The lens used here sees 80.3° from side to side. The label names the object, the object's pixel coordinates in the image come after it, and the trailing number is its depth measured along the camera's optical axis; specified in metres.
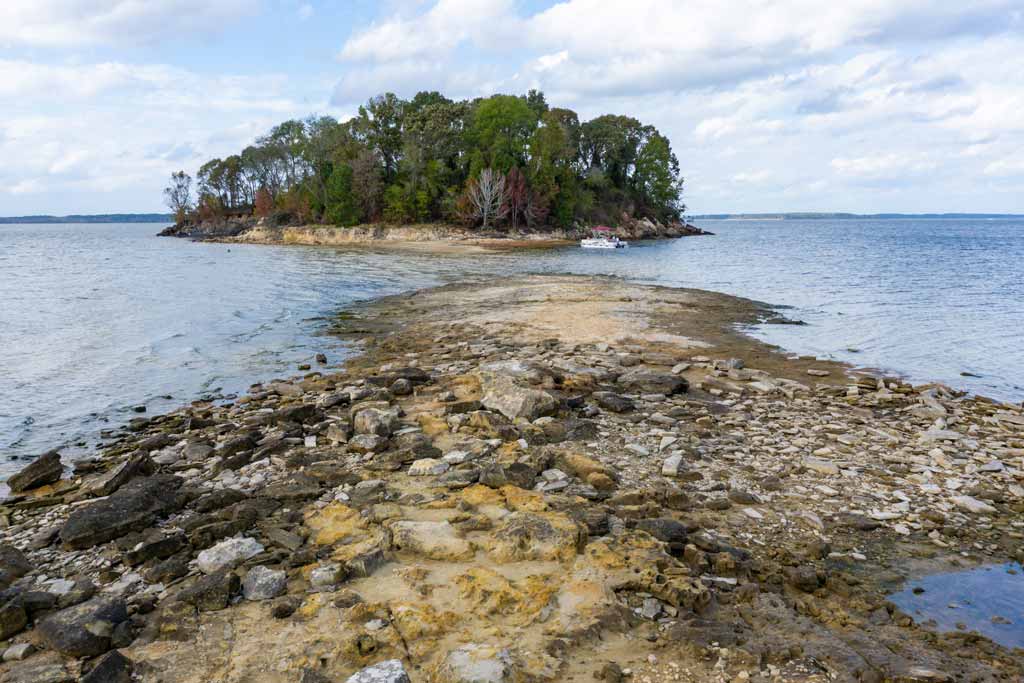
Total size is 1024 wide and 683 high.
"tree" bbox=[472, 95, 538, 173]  83.56
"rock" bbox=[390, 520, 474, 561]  5.43
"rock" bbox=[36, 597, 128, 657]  4.26
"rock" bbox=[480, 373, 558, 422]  9.36
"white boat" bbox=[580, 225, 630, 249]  67.38
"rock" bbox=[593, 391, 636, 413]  9.90
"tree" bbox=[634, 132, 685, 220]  107.81
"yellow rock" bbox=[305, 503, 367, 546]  5.82
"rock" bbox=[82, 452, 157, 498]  7.20
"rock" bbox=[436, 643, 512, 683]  3.85
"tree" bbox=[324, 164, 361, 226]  86.12
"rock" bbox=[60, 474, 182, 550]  5.87
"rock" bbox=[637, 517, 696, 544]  5.73
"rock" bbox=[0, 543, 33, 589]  5.27
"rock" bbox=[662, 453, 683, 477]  7.37
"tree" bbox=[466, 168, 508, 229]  77.69
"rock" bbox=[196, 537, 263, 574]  5.33
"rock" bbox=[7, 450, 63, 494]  7.62
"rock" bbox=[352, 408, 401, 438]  8.75
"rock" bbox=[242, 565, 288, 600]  4.91
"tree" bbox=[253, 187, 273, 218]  108.62
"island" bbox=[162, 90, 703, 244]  81.00
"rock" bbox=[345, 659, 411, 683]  3.71
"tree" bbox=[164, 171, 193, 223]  130.00
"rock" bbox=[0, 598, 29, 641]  4.50
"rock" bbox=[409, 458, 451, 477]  7.34
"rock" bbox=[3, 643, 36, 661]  4.23
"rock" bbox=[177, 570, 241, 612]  4.78
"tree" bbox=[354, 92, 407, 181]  89.38
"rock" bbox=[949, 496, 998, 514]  6.57
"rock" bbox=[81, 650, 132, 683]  3.88
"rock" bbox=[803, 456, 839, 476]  7.52
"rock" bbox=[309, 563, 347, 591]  5.00
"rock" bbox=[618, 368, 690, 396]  11.11
